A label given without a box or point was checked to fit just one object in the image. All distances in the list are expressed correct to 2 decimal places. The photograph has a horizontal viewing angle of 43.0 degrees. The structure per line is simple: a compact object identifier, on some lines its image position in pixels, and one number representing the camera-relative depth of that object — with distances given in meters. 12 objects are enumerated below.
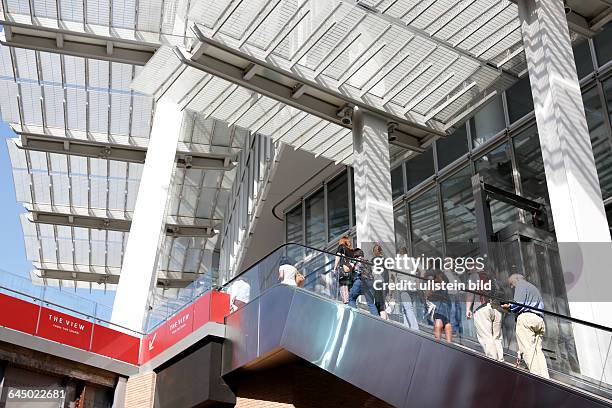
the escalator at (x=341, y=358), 8.23
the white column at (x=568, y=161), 11.39
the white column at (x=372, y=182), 16.83
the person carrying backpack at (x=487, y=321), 8.87
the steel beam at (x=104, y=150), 30.58
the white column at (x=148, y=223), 23.88
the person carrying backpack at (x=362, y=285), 11.52
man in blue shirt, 8.31
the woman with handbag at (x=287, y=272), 13.75
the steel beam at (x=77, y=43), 22.83
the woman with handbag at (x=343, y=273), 12.01
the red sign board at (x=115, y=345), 17.27
